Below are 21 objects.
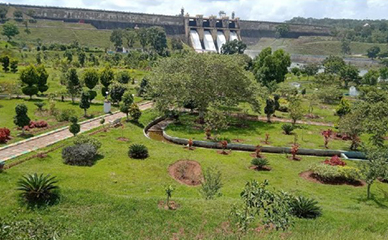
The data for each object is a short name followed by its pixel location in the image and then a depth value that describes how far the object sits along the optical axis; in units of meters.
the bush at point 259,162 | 20.56
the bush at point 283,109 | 39.00
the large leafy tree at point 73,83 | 32.35
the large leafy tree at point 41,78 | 34.49
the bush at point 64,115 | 26.72
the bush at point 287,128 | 28.80
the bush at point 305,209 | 13.64
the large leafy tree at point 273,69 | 51.28
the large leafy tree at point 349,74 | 57.94
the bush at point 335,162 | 21.46
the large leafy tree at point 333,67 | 67.06
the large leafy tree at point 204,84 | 29.83
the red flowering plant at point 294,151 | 22.88
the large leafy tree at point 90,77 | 35.27
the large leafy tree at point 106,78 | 37.31
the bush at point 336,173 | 19.41
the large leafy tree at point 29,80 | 32.96
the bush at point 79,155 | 18.59
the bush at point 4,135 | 20.88
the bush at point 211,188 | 15.23
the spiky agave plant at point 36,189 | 13.35
